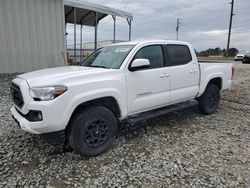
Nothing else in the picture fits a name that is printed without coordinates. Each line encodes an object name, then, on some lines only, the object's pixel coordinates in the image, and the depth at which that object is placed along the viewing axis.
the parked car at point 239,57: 27.39
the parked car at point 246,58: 23.52
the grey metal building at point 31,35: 9.12
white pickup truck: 2.98
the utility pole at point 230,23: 38.15
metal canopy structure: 11.59
